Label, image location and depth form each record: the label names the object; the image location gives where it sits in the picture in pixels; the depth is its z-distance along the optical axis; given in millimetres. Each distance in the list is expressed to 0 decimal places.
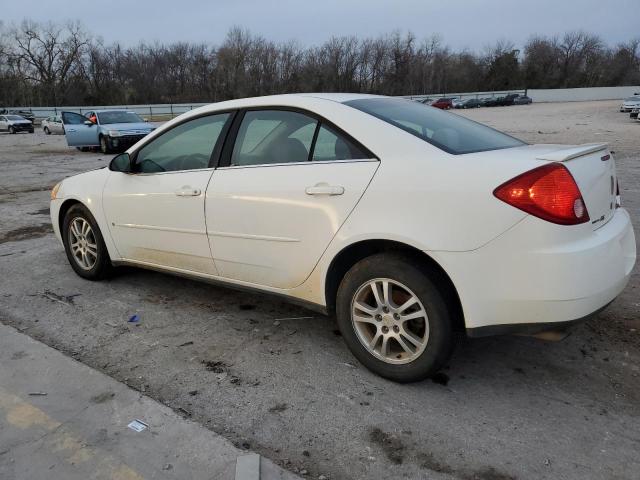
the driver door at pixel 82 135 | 18422
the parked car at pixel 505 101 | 72938
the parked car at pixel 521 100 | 74375
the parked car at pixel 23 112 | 51056
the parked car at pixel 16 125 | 38562
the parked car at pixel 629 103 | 38594
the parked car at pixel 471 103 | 70031
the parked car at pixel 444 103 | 65712
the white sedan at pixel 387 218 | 2484
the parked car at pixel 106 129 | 17609
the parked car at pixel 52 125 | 32531
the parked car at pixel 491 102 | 72625
